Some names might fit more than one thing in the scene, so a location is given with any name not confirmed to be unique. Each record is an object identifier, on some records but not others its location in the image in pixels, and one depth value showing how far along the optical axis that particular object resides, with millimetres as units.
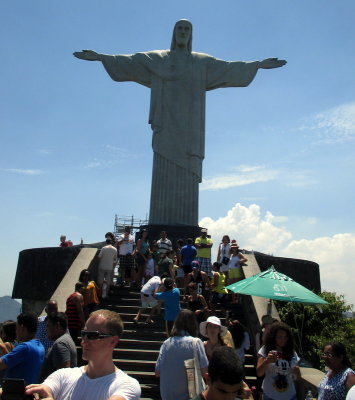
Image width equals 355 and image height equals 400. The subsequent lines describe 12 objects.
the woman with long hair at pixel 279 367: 4969
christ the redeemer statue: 17062
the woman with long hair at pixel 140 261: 12086
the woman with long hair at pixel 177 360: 4629
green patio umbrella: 7074
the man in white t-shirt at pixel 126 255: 12078
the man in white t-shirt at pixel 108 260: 11078
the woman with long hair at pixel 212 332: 5301
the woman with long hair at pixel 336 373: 4465
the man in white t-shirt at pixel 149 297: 9258
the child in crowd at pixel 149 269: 11969
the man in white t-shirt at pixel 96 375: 2697
